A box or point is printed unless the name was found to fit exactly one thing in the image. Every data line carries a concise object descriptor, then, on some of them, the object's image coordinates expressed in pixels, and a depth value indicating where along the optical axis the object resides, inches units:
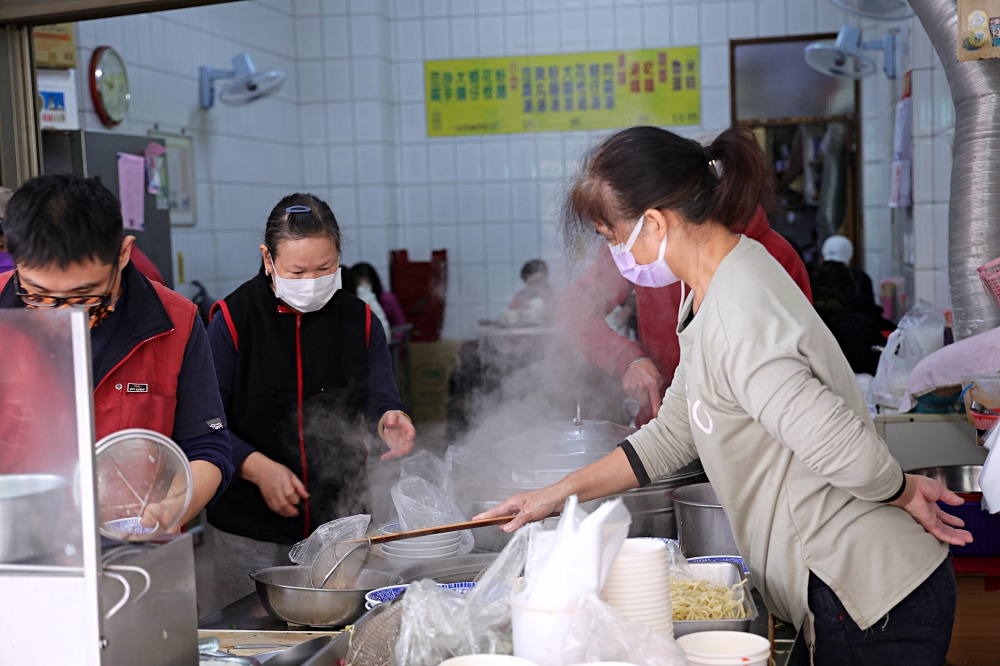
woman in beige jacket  60.2
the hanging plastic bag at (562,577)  50.6
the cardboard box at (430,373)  300.2
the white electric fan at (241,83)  234.1
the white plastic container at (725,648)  53.5
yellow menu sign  292.5
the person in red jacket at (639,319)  100.1
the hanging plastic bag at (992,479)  83.3
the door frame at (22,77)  135.7
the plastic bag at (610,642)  50.0
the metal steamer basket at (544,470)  88.3
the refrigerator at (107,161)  174.6
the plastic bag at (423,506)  85.4
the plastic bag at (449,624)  54.3
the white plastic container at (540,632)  51.1
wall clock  196.5
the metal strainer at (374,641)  58.1
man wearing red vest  60.0
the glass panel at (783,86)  302.4
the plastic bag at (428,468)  95.7
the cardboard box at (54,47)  179.3
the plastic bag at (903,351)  144.5
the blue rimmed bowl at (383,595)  67.8
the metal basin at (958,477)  123.6
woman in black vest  96.0
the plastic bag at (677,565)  69.2
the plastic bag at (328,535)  81.6
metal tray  59.4
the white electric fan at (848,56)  245.1
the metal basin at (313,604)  68.6
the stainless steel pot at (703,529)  80.0
